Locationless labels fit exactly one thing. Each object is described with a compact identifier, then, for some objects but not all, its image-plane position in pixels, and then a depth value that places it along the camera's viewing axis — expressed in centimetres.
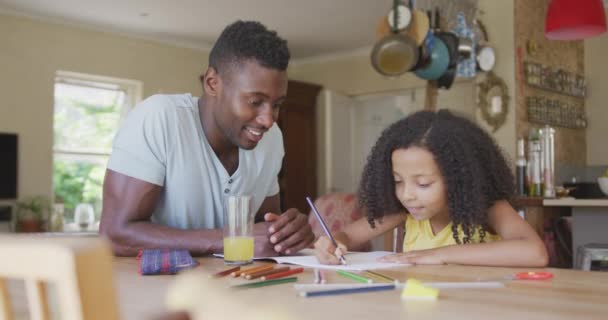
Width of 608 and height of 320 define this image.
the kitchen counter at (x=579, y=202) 352
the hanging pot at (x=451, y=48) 464
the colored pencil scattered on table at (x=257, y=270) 101
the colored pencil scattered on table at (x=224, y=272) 104
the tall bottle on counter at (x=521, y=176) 424
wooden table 73
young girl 153
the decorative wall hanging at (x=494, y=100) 466
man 144
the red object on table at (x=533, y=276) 102
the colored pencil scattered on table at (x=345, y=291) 84
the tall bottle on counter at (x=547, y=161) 417
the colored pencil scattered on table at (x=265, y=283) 91
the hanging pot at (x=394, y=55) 454
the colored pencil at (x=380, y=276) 101
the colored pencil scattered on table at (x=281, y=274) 99
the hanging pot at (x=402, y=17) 457
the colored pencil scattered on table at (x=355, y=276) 96
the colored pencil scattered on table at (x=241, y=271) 104
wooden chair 39
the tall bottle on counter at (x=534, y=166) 422
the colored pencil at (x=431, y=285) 91
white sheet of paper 119
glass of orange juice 127
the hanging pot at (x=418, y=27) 458
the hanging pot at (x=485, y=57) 470
